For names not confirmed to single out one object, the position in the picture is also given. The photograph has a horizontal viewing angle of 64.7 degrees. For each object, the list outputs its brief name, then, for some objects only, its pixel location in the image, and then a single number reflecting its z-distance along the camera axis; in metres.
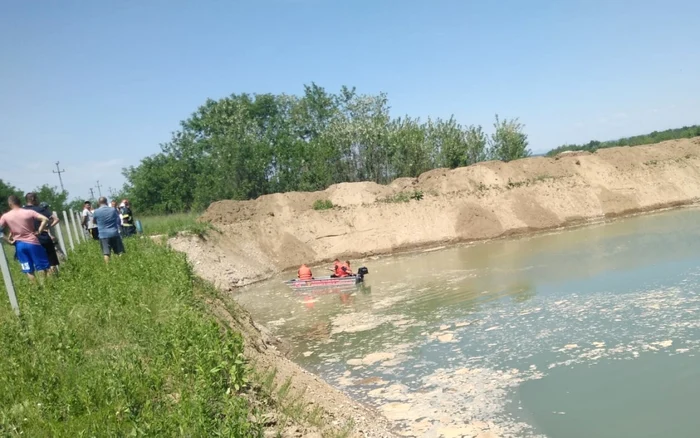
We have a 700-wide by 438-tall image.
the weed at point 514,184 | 35.84
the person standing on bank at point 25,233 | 10.37
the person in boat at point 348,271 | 21.26
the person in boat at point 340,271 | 21.14
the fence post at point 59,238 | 14.48
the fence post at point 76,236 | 19.99
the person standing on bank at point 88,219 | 19.77
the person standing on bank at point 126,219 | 22.33
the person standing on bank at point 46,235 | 11.07
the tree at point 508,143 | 47.69
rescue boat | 20.78
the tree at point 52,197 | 48.88
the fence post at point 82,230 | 21.53
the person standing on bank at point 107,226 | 13.95
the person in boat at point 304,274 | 21.75
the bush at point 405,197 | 34.72
